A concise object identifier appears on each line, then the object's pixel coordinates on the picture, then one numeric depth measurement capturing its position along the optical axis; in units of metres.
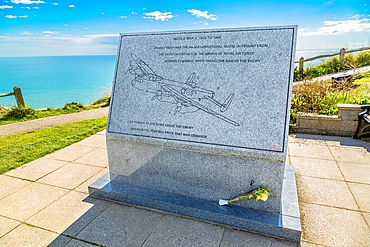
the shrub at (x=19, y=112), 8.22
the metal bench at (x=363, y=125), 4.67
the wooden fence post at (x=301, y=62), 14.49
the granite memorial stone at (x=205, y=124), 2.45
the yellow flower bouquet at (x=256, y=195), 2.37
